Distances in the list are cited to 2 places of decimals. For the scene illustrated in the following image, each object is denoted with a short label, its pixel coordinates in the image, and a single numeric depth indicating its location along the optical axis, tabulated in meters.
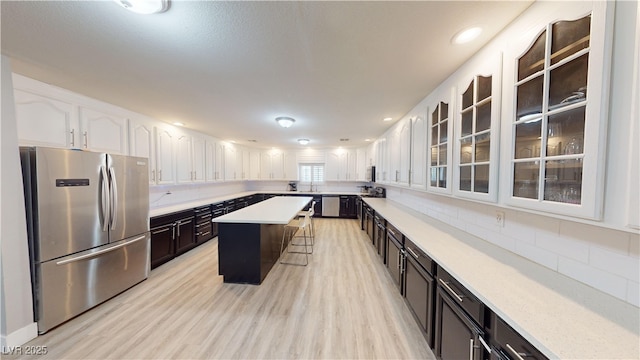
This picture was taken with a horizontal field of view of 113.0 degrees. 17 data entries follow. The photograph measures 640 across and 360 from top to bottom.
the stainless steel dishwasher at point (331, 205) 6.84
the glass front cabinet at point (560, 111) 0.83
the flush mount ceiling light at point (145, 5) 1.15
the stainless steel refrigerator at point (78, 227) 1.88
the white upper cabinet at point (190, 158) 4.16
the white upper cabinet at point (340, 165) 6.95
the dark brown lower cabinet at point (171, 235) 3.20
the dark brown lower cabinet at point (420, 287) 1.69
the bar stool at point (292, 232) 3.53
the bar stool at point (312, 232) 3.82
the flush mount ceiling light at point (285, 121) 3.41
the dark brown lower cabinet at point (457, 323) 1.13
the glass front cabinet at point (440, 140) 1.94
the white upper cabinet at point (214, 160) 5.04
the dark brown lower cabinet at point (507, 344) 0.84
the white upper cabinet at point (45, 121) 2.05
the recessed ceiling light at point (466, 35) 1.39
